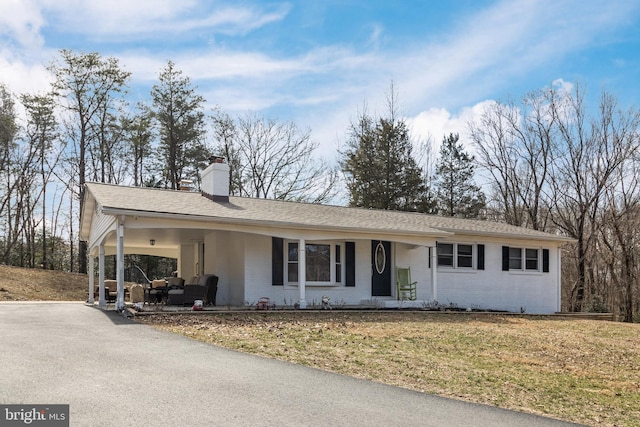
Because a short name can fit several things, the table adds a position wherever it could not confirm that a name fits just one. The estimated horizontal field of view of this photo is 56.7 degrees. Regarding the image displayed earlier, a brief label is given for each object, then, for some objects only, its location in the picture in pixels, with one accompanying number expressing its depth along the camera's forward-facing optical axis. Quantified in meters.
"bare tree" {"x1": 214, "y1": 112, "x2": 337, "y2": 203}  35.41
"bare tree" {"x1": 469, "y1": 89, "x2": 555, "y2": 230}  33.06
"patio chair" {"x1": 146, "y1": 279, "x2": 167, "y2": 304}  15.84
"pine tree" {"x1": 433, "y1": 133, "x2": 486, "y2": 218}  36.69
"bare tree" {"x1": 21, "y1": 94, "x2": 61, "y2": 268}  31.97
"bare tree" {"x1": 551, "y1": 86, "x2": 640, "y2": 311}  29.72
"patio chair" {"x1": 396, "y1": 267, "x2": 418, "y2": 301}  18.41
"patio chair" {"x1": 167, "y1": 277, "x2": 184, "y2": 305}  15.55
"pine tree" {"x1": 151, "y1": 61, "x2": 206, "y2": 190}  33.62
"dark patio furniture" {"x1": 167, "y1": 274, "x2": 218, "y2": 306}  15.49
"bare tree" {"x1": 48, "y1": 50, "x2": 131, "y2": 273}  30.67
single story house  15.23
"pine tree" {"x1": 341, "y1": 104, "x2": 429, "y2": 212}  34.75
